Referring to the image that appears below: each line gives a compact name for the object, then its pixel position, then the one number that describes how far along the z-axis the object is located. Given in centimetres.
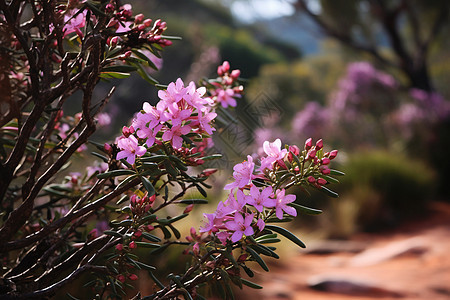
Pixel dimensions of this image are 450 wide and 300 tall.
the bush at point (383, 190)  673
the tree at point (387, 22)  1073
